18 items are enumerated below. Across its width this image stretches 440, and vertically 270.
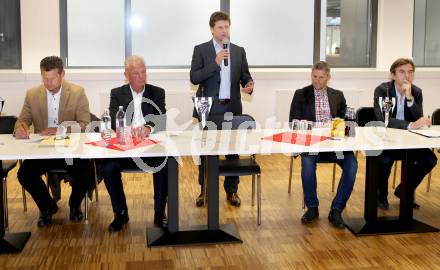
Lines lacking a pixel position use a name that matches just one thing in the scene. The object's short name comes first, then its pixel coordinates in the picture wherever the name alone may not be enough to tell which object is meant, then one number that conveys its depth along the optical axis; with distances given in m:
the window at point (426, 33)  7.83
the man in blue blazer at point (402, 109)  4.53
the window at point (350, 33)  7.73
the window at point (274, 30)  7.49
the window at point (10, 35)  6.96
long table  3.39
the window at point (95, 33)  7.18
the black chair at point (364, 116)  5.05
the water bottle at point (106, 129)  3.67
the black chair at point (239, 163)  4.07
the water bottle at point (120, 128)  3.62
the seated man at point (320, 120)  4.20
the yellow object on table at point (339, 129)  3.92
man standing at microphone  4.76
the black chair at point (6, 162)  3.97
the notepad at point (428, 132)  3.97
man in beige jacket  4.11
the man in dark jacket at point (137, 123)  4.05
